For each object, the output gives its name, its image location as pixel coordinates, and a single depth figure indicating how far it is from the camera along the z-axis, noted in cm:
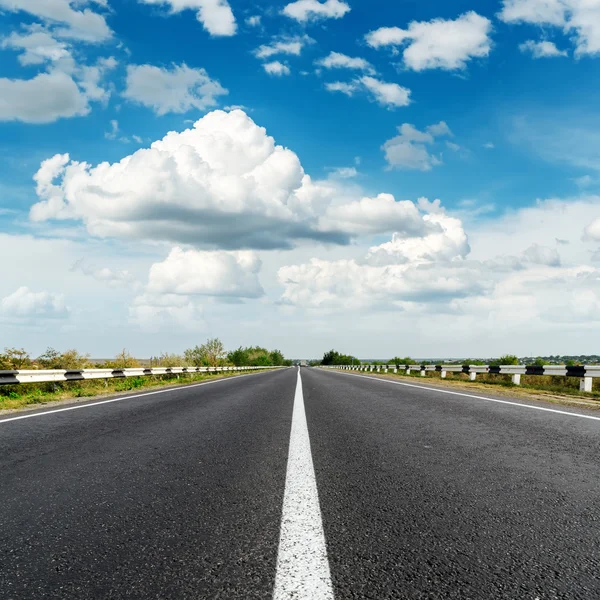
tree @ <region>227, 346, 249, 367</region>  11035
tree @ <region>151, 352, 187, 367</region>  3269
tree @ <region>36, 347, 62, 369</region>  1886
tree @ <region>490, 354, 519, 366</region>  2737
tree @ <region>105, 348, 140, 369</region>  2423
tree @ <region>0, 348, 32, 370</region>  1609
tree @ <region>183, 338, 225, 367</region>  5832
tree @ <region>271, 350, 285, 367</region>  18211
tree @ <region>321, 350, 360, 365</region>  16162
